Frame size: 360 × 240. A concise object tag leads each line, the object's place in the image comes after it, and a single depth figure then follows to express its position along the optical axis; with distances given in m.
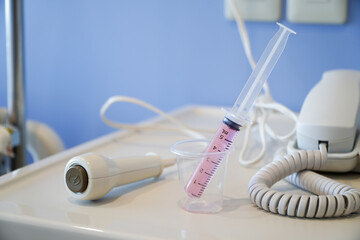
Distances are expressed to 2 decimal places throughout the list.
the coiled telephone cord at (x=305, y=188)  0.52
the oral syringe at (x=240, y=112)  0.55
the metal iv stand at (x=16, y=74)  0.97
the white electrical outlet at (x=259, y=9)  1.01
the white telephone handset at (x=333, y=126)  0.63
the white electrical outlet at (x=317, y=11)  0.97
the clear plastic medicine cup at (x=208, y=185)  0.55
